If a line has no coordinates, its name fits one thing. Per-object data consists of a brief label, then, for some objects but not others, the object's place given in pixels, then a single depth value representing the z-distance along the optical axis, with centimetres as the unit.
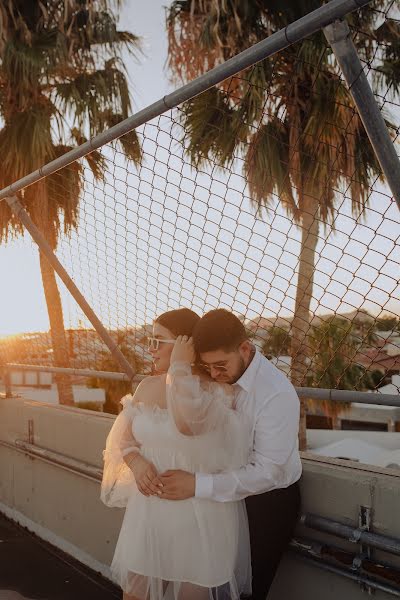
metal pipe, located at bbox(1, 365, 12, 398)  536
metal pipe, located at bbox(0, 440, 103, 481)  392
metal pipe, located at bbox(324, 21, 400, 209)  188
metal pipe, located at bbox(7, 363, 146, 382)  377
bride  231
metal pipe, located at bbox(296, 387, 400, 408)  234
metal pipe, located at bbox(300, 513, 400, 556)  237
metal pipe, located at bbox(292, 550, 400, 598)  240
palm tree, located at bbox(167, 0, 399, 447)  1003
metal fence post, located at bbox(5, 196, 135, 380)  360
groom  233
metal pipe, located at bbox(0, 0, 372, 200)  191
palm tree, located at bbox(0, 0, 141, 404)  1296
